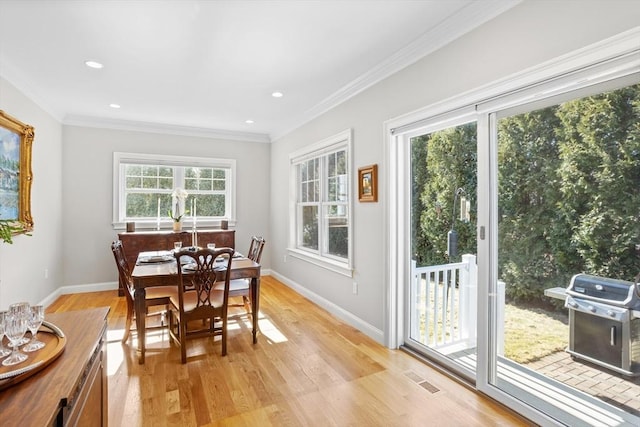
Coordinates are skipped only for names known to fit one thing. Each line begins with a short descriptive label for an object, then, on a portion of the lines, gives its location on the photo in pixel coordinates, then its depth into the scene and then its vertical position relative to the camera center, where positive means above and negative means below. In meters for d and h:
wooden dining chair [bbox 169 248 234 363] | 2.73 -0.74
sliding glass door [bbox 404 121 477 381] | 2.62 -0.29
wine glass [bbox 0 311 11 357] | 1.06 -0.41
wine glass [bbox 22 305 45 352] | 1.13 -0.40
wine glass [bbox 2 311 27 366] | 1.05 -0.38
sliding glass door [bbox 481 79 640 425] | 1.67 -0.12
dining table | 2.73 -0.54
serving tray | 0.92 -0.46
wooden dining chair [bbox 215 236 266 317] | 3.38 -0.74
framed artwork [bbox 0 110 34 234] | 3.09 +0.41
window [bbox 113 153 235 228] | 5.21 +0.41
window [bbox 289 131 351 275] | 3.92 +0.14
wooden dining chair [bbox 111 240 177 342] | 2.98 -0.76
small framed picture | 3.21 +0.29
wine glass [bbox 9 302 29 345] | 1.15 -0.34
